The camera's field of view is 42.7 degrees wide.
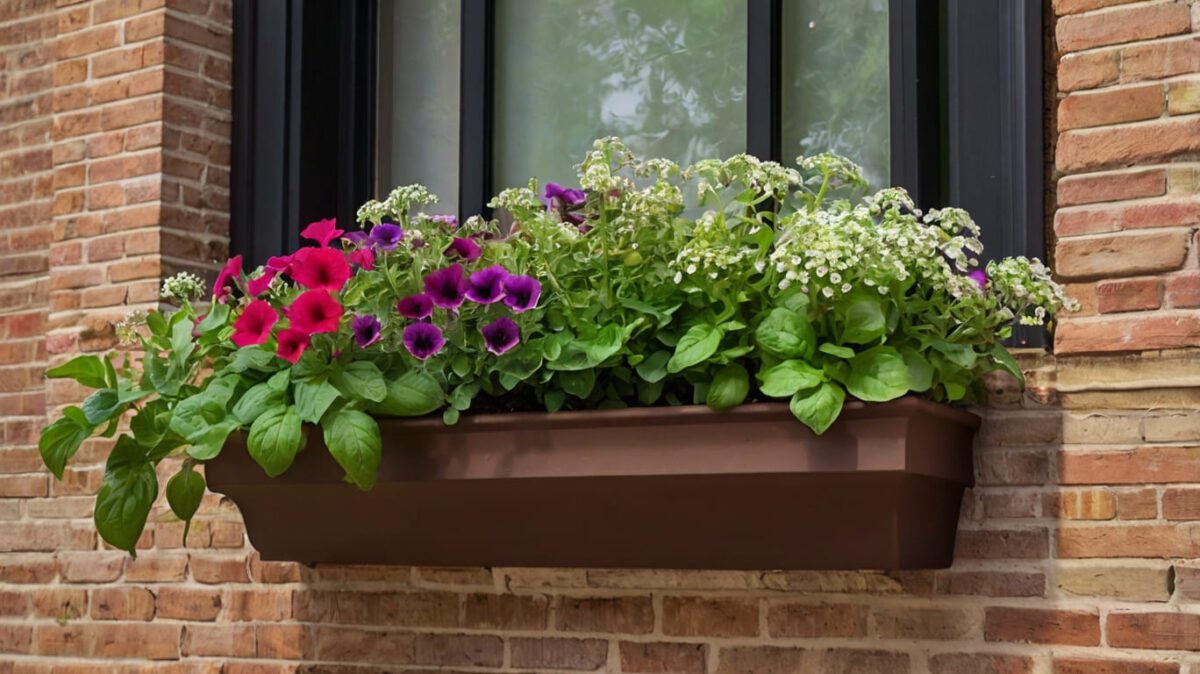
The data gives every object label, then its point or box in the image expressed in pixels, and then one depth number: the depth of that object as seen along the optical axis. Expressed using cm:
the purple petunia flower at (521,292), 243
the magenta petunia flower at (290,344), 245
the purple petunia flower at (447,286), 247
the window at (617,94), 259
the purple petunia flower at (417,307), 249
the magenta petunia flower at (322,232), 266
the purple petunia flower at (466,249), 259
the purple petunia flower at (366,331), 251
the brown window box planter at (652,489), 225
